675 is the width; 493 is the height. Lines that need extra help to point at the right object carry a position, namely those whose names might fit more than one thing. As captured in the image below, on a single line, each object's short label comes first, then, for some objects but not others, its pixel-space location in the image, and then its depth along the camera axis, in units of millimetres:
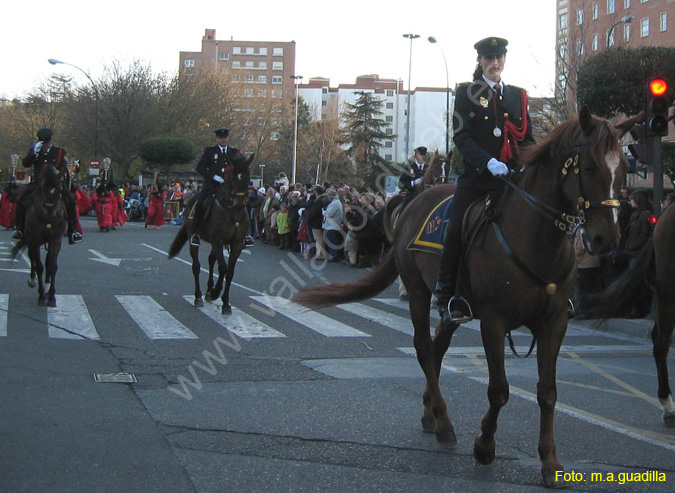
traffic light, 11289
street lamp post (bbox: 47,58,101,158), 54762
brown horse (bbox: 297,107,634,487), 4930
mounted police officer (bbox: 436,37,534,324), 5906
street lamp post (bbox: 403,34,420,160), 53909
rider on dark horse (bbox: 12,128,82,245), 13906
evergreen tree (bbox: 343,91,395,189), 80812
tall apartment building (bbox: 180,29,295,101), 134000
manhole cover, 7851
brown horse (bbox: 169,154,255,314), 13344
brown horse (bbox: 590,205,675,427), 7055
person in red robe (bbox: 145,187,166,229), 34875
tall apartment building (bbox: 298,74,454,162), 116125
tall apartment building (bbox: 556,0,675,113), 45881
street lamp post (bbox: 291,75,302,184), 67338
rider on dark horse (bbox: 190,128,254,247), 14031
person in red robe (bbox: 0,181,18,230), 31625
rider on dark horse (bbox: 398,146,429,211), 13484
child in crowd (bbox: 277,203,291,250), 25281
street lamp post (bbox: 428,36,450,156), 33994
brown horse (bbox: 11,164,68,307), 13398
